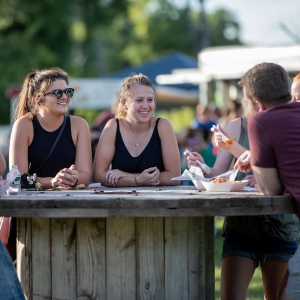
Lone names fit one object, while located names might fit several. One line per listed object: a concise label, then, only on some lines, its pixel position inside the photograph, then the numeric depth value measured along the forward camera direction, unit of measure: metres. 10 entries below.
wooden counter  7.29
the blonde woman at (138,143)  9.31
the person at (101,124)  20.16
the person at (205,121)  22.76
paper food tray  7.54
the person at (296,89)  8.74
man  6.86
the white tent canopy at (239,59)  22.90
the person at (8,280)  6.73
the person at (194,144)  16.13
